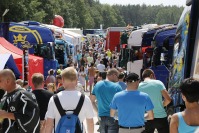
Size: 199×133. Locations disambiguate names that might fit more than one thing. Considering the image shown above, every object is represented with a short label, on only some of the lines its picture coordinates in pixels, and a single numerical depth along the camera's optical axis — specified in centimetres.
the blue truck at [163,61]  1419
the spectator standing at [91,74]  1981
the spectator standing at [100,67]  2123
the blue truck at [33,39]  1878
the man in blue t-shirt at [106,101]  809
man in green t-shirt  793
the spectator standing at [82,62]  2523
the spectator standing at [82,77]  1914
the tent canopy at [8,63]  1018
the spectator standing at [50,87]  1010
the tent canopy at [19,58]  1289
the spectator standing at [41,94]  749
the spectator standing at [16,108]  543
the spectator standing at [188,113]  436
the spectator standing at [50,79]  1497
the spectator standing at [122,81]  999
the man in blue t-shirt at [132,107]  668
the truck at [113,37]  3962
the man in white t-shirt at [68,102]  543
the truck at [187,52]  765
